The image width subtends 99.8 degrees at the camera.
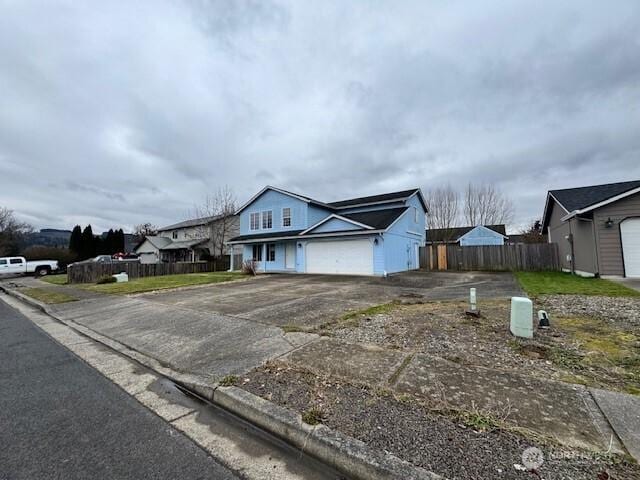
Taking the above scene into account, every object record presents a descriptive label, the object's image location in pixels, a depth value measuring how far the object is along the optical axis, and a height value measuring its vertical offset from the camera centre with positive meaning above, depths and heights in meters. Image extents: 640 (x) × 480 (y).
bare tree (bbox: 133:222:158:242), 47.31 +5.68
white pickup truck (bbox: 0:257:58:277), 23.39 -0.32
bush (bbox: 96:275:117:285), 15.28 -1.07
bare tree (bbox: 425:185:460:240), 29.73 +5.33
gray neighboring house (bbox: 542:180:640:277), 10.68 +0.93
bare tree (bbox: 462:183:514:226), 29.03 +5.27
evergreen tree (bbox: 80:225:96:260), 40.50 +2.70
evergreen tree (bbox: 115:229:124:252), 47.06 +3.60
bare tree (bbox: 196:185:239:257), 28.42 +4.50
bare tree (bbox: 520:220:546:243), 32.03 +2.64
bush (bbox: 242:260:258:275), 18.65 -0.63
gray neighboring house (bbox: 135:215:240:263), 29.22 +2.29
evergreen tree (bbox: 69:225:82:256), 40.47 +3.35
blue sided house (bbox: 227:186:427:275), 15.77 +1.61
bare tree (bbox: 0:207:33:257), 36.76 +4.47
